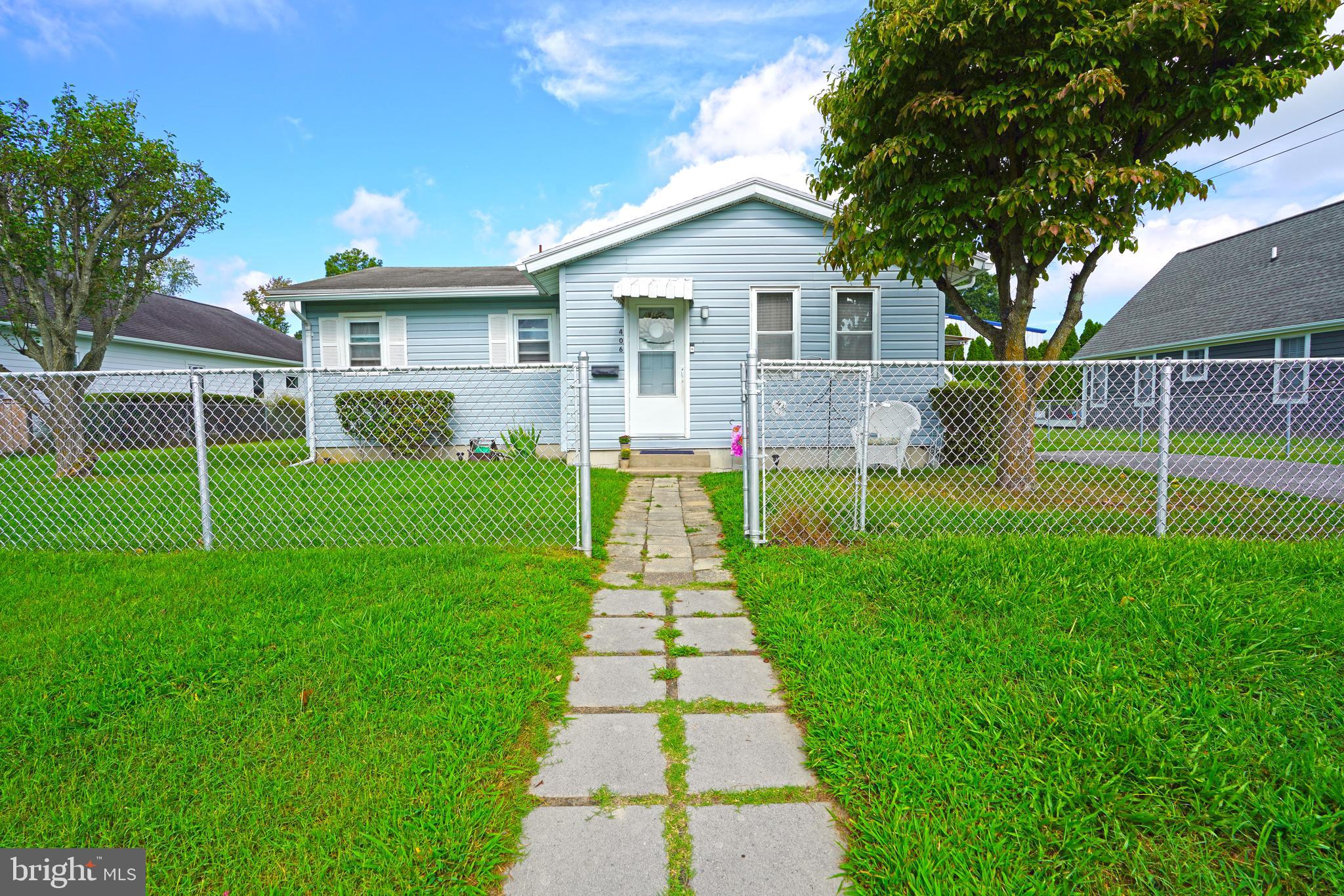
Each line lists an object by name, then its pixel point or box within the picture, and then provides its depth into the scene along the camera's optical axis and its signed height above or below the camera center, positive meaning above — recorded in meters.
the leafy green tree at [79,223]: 7.66 +2.77
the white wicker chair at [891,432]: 6.55 -0.08
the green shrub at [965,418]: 7.36 +0.08
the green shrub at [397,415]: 9.34 +0.19
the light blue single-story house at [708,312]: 8.73 +1.64
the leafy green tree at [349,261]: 35.62 +9.74
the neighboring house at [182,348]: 16.08 +2.45
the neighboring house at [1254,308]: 13.48 +2.99
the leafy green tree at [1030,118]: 4.91 +2.65
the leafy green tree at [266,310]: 37.91 +7.37
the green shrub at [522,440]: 8.68 -0.19
